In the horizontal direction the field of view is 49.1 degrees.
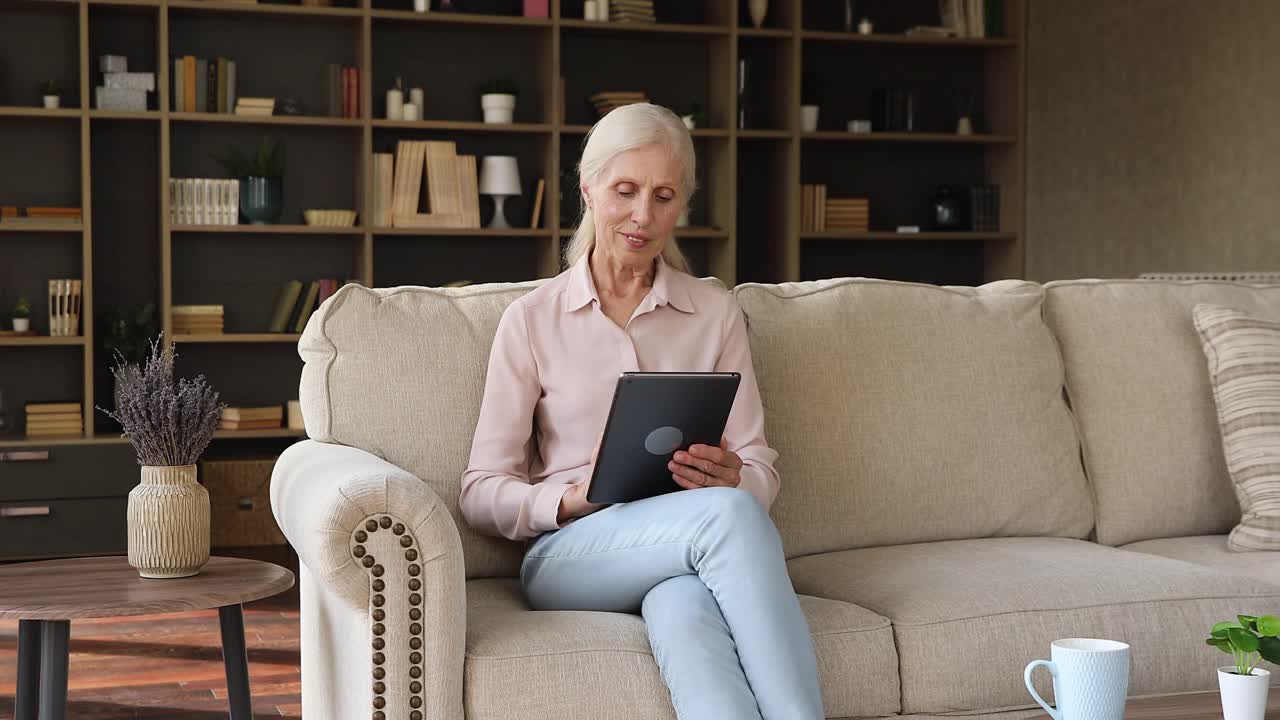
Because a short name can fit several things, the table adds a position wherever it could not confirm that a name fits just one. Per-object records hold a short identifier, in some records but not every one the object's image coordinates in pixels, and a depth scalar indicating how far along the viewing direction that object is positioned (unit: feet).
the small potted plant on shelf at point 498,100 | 18.24
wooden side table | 6.35
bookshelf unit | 17.56
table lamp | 18.20
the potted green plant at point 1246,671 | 4.80
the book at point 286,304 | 17.74
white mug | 4.76
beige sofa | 6.13
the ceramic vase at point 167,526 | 6.94
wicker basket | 16.98
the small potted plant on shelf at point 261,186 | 17.44
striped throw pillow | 8.61
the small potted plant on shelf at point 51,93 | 16.98
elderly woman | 6.03
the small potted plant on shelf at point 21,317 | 16.97
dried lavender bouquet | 7.07
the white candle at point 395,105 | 18.03
